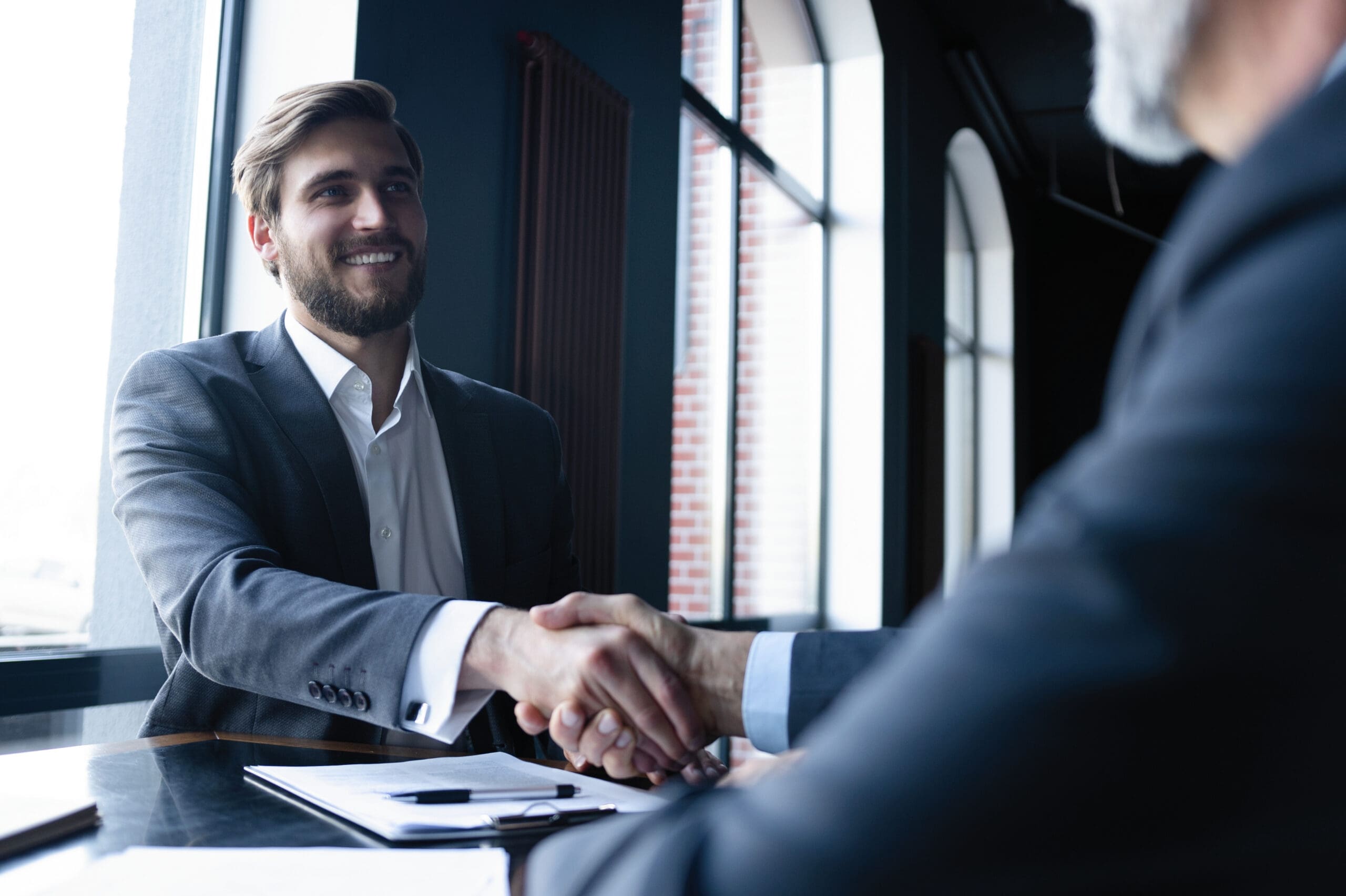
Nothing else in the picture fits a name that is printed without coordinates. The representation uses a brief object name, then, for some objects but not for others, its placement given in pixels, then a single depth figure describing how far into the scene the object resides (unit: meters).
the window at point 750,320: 5.16
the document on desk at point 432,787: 0.91
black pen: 0.99
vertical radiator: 3.01
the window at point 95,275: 2.08
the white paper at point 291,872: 0.73
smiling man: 1.24
